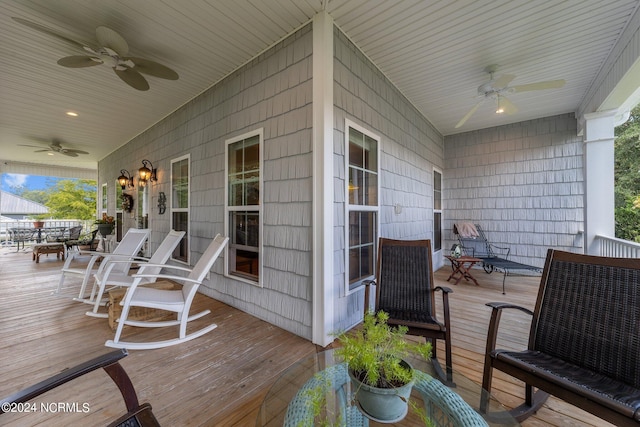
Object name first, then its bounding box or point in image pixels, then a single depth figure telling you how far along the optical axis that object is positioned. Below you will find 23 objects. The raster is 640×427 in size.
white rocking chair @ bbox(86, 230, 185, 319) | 2.96
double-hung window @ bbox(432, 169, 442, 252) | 5.68
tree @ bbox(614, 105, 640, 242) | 8.23
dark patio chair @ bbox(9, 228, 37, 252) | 8.49
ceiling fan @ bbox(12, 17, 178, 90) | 2.35
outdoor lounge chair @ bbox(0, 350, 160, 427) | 0.80
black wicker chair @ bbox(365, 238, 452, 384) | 2.14
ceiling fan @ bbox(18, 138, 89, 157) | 6.44
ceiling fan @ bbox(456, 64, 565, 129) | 3.04
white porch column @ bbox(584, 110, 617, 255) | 3.74
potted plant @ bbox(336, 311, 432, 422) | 1.00
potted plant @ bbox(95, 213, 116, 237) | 6.88
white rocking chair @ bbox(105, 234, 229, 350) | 2.32
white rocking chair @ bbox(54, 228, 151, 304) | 3.44
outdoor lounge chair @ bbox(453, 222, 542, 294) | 5.48
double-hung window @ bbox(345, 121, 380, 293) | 2.86
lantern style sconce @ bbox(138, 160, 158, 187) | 5.43
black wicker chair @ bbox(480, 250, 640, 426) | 1.22
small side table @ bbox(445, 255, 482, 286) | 4.47
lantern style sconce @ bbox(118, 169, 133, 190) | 6.50
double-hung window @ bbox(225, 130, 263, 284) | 3.17
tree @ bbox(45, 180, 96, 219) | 12.60
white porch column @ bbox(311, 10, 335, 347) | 2.42
